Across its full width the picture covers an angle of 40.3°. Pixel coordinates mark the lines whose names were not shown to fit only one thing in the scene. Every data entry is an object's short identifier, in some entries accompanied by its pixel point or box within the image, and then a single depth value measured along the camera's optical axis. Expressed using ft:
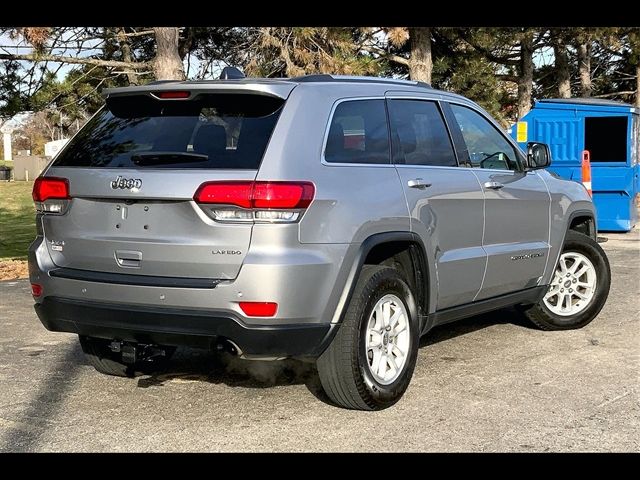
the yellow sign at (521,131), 49.91
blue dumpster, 48.34
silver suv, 13.83
